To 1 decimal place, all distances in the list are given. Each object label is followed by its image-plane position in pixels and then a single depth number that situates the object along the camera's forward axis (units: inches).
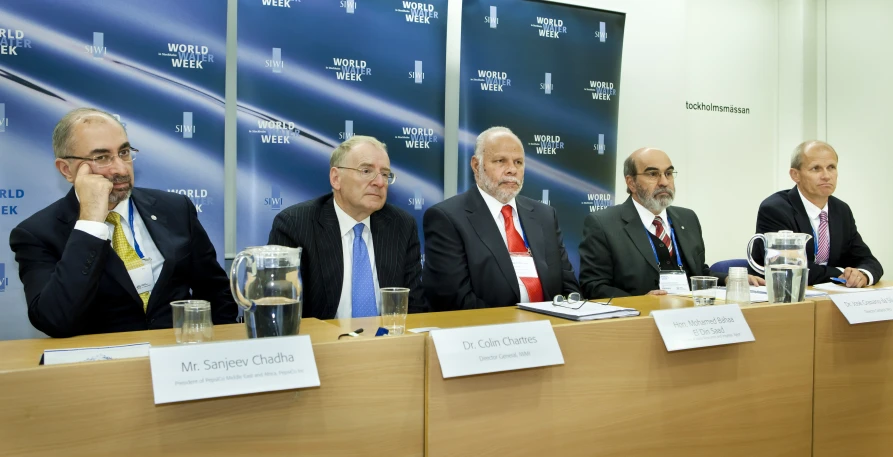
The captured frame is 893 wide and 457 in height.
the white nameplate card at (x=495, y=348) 52.8
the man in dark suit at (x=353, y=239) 102.5
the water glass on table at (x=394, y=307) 63.1
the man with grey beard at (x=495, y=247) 109.3
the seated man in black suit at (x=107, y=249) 71.4
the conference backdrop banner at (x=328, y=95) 139.7
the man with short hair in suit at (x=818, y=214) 141.9
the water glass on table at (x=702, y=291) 77.5
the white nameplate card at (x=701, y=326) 64.6
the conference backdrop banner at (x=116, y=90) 122.4
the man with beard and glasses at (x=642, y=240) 122.6
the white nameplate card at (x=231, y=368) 42.9
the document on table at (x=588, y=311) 65.2
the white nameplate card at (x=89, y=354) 49.7
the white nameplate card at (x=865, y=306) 77.1
